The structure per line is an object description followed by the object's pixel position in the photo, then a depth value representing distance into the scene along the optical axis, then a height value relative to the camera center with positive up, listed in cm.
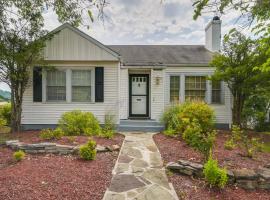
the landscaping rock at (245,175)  440 -148
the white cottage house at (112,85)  959 +60
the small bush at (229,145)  659 -137
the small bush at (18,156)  518 -134
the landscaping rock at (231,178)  439 -153
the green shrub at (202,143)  490 -97
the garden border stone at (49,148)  584 -132
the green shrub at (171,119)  861 -83
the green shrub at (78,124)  804 -96
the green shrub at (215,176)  400 -136
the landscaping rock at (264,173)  441 -148
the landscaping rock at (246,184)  439 -165
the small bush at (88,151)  524 -124
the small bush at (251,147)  583 -139
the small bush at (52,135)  701 -116
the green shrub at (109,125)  777 -110
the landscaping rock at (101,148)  605 -136
